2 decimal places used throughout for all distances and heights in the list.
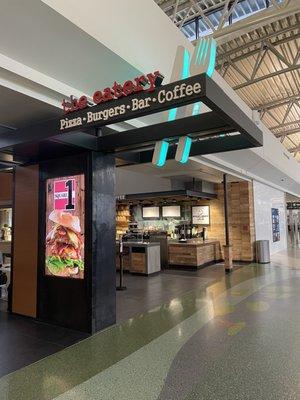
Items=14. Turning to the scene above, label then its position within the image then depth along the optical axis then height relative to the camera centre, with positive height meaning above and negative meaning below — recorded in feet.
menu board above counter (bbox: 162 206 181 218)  40.57 +1.61
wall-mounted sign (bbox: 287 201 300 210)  91.71 +4.89
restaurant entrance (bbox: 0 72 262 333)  9.16 +2.27
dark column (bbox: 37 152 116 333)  14.11 -2.24
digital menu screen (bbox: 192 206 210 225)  38.83 +0.98
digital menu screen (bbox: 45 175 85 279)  14.62 -0.09
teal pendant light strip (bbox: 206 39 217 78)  8.68 +4.89
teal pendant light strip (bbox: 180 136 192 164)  10.78 +2.75
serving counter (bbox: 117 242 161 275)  29.55 -3.50
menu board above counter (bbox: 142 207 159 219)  42.09 +1.62
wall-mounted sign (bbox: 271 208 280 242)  46.08 -0.67
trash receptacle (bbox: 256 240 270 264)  35.50 -3.76
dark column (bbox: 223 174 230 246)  30.58 +1.77
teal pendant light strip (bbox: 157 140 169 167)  11.34 +2.78
